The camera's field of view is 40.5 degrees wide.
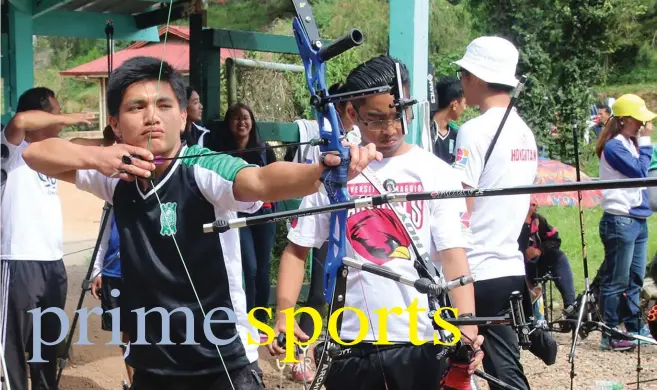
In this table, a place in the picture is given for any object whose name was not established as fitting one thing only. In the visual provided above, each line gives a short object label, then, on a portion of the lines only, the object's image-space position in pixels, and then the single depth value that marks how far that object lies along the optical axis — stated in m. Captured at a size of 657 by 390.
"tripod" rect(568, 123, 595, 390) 3.44
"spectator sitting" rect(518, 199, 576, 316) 5.99
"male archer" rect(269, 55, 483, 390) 2.54
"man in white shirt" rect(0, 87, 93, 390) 3.97
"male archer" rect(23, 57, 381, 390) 2.42
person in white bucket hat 3.20
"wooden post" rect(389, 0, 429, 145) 4.16
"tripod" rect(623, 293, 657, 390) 5.88
